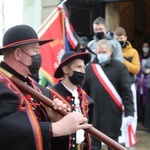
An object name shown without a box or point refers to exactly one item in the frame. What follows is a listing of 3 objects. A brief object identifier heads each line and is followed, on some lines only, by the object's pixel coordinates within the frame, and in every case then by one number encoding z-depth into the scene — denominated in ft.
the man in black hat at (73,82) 17.37
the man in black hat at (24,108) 10.62
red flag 28.60
